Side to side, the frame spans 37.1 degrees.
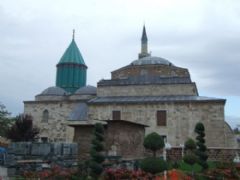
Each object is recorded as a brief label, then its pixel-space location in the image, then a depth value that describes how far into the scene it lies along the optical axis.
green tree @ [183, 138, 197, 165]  13.72
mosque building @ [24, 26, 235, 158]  25.17
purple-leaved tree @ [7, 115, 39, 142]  21.48
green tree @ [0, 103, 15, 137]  30.74
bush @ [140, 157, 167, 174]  10.43
